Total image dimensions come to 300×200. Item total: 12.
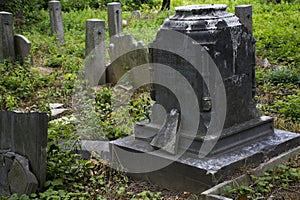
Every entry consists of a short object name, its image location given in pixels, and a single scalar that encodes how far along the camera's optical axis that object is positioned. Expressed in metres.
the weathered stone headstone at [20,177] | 4.55
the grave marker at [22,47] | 9.78
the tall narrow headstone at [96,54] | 8.53
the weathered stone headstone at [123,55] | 8.23
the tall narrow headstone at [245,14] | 9.30
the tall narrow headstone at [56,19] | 13.12
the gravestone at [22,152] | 4.52
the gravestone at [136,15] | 16.51
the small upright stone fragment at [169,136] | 4.81
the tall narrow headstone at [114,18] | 11.22
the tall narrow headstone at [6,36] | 9.80
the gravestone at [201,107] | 4.69
